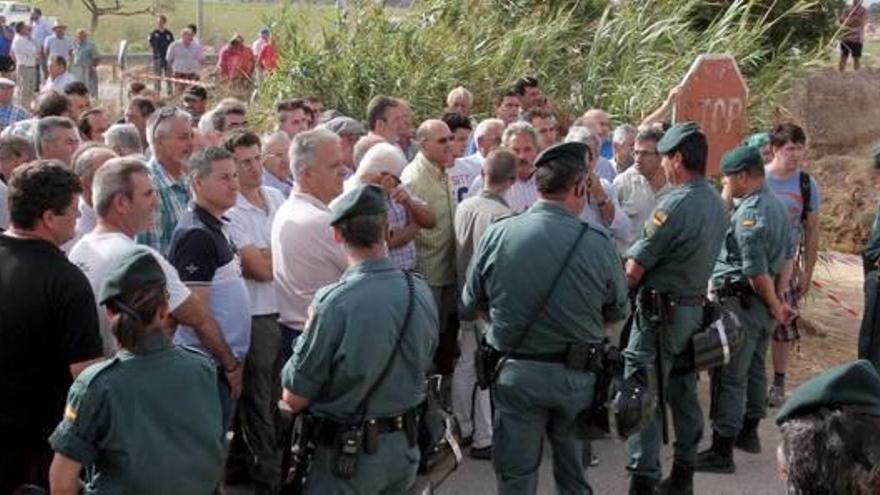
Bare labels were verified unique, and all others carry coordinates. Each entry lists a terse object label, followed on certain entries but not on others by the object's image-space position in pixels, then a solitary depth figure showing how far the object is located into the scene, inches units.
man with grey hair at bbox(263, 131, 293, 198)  281.3
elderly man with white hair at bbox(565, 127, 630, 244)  298.5
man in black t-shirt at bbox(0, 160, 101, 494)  167.3
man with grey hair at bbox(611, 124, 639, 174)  343.3
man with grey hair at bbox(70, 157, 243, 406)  187.2
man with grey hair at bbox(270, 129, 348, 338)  223.5
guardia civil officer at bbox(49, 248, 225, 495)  143.6
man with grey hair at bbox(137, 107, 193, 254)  247.6
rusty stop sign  328.2
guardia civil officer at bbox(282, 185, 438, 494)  173.3
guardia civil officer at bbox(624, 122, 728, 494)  244.8
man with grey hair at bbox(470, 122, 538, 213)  288.4
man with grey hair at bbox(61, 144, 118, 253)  231.0
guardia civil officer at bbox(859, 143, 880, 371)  299.9
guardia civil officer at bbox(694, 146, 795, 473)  271.1
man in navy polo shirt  206.5
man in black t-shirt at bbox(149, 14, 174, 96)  968.3
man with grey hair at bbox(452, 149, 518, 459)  260.8
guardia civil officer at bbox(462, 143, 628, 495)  208.7
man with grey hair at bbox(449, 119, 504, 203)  303.0
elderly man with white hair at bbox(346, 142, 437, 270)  249.0
